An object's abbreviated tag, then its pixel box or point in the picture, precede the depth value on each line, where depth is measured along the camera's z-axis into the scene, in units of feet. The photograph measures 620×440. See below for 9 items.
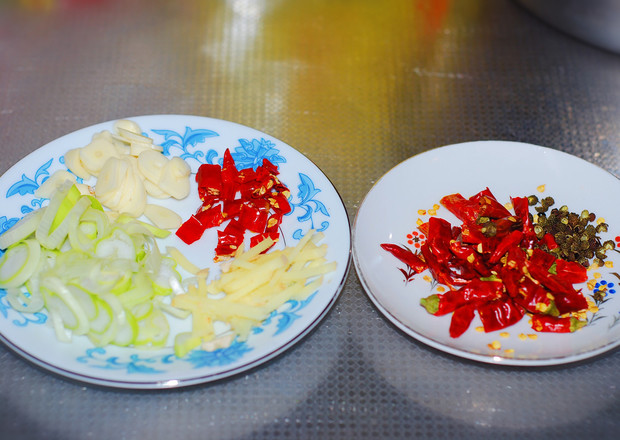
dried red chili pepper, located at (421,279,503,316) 1.46
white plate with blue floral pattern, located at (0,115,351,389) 1.32
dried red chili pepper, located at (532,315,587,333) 1.44
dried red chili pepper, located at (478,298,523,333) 1.44
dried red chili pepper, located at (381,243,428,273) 1.53
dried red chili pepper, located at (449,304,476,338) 1.42
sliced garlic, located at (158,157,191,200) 1.61
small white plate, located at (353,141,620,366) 1.40
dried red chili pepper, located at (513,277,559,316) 1.44
